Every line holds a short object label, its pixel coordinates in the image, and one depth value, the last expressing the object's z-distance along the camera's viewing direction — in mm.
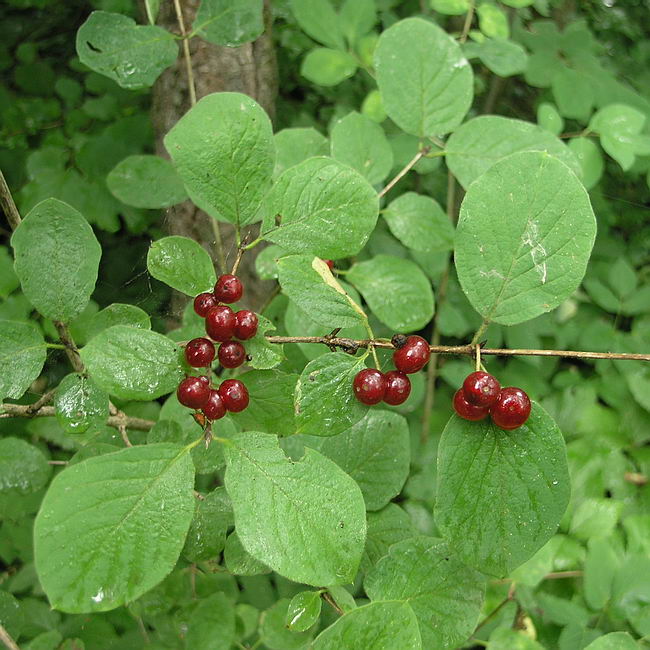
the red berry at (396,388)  175
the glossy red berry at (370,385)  171
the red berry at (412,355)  174
